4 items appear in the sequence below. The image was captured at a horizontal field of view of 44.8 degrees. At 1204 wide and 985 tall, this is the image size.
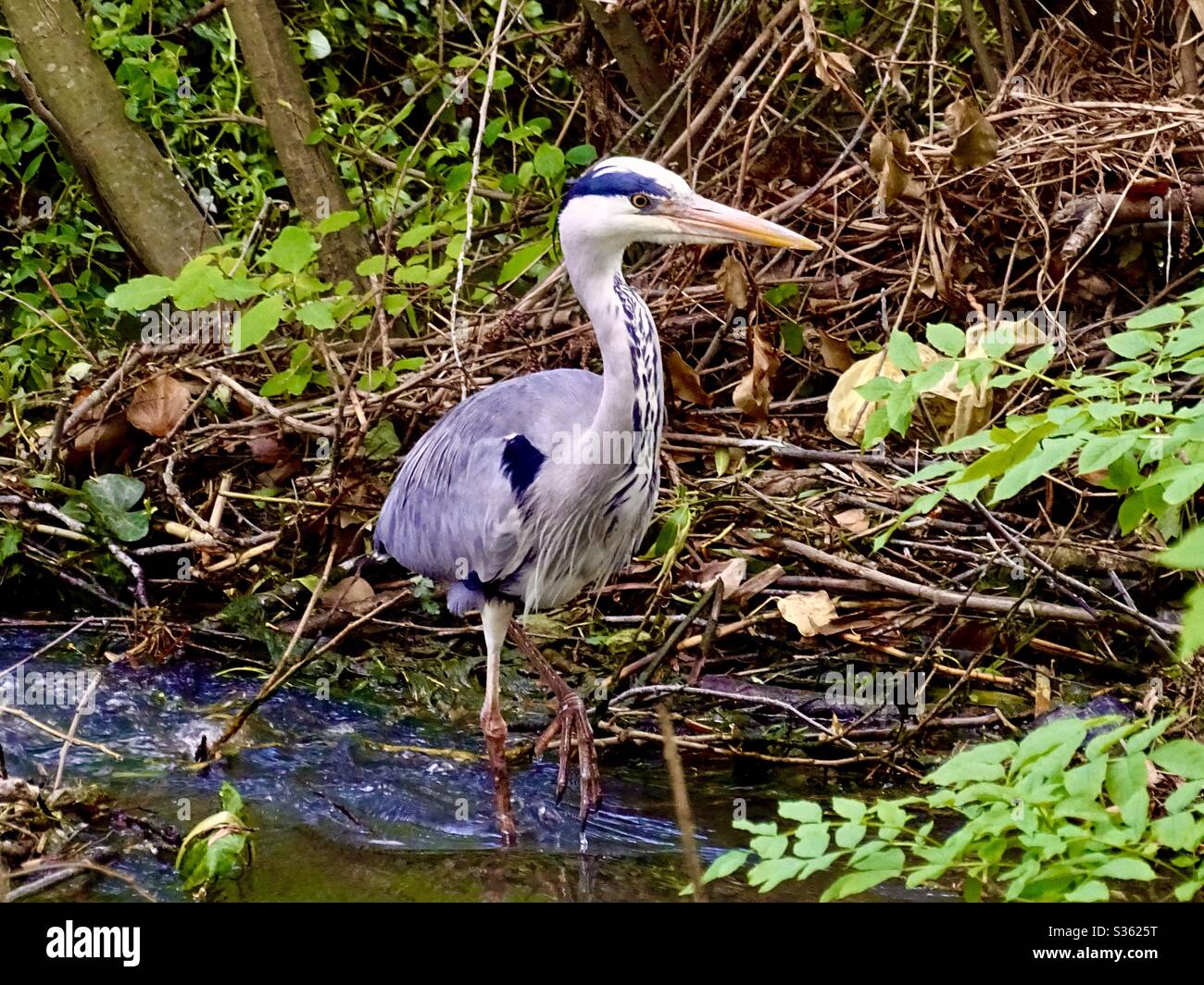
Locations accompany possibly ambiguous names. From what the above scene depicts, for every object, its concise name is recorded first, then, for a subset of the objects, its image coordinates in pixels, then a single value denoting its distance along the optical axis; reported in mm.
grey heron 4016
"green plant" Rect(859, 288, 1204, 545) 2242
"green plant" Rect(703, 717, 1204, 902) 2205
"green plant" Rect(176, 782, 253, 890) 3408
